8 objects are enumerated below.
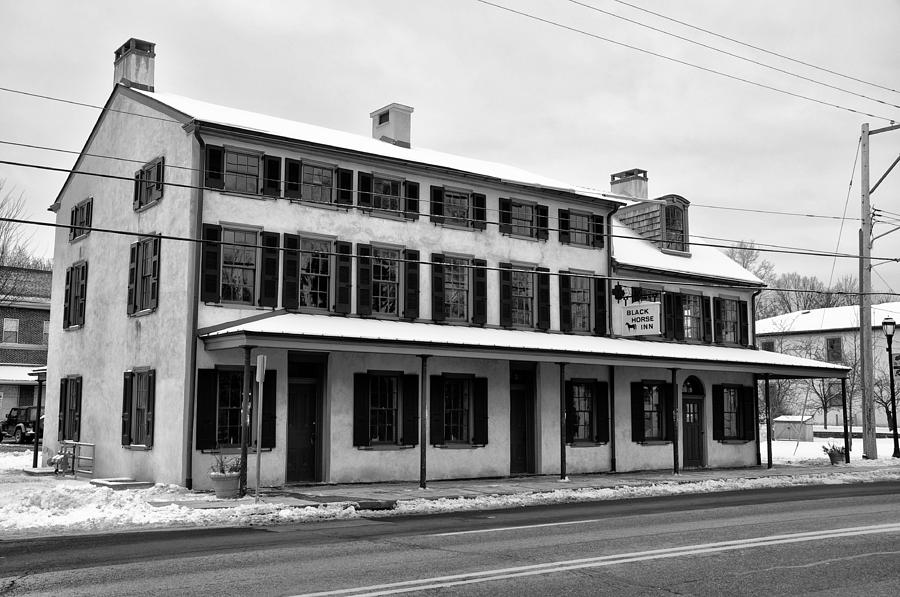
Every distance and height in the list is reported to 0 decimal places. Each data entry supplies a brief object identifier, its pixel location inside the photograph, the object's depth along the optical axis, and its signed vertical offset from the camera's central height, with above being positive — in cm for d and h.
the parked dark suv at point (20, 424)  4031 -149
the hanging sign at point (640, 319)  2625 +209
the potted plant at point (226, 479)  1731 -171
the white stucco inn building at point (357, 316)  2012 +195
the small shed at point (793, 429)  4266 -194
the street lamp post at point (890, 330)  3062 +201
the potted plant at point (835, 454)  2914 -212
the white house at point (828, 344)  5697 +298
